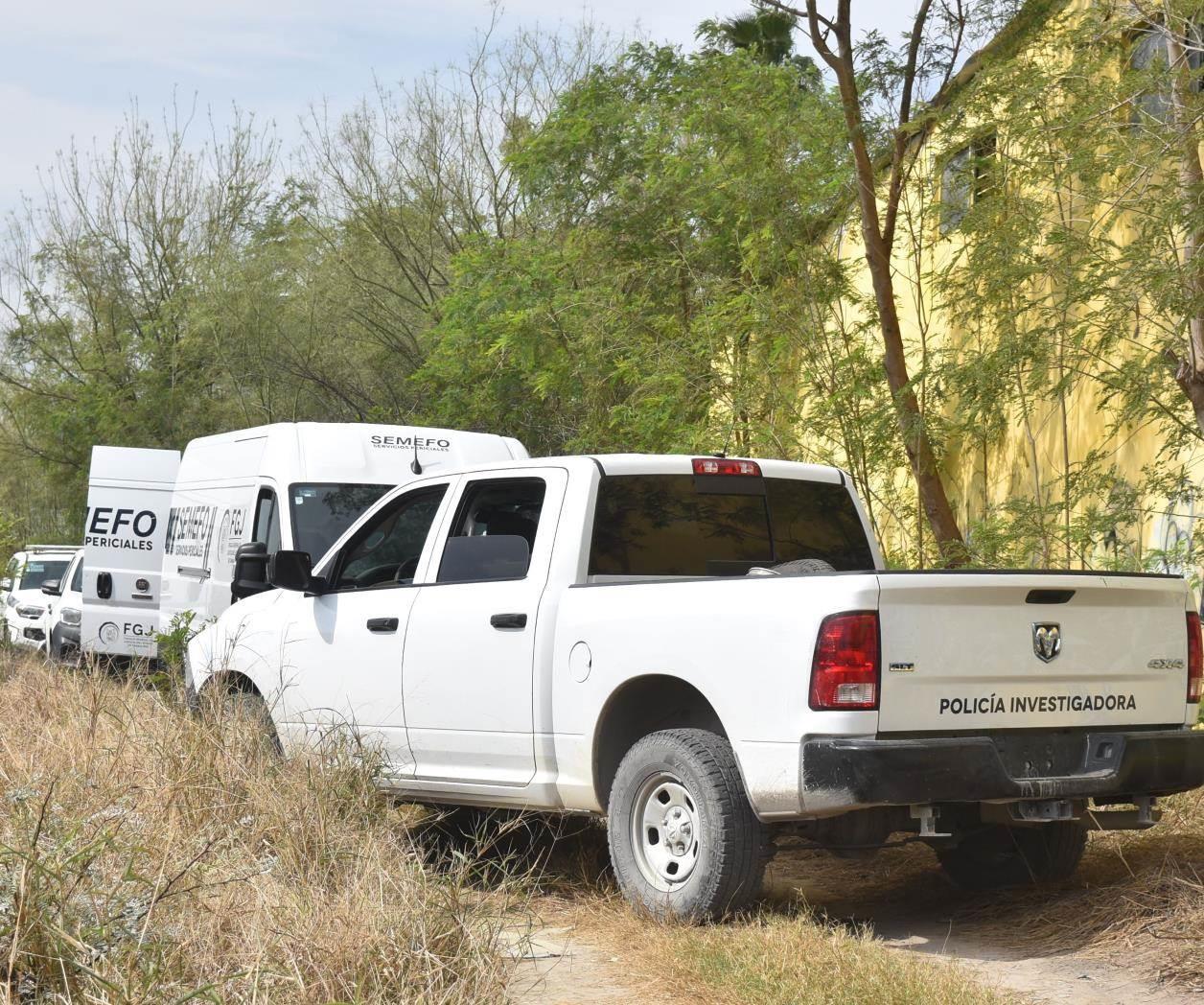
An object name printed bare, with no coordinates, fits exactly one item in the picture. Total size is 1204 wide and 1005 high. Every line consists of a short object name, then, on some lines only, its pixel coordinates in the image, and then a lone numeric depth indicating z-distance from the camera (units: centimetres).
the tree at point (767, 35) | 2355
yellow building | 1077
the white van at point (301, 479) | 1245
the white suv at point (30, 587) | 1906
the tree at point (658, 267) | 1352
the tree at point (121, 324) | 3278
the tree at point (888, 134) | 1252
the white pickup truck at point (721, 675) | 582
